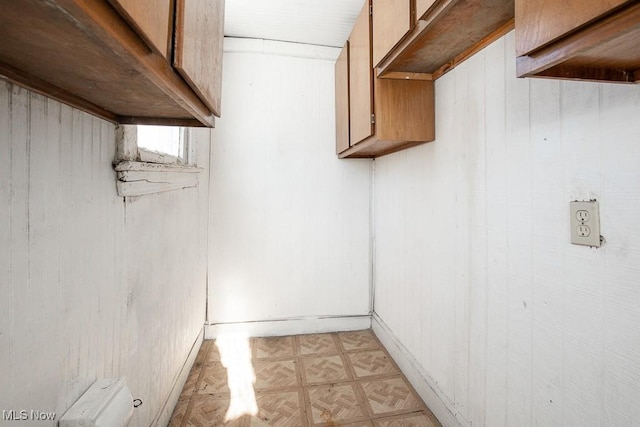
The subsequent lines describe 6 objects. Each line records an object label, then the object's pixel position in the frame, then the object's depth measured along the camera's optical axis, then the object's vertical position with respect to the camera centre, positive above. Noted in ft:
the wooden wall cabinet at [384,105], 5.01 +1.98
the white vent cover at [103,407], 2.47 -1.68
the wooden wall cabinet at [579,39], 1.60 +1.09
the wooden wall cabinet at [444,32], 3.04 +2.25
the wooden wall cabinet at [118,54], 1.39 +1.01
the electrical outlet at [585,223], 2.61 -0.04
